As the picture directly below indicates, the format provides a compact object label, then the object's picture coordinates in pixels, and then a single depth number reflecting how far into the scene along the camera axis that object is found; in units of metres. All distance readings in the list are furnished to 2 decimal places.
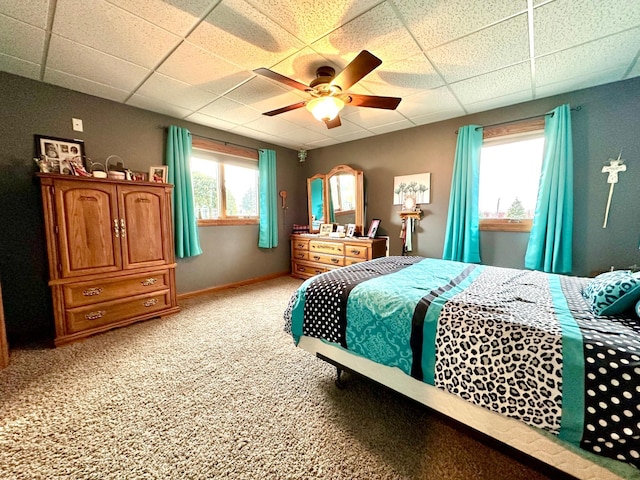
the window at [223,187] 3.69
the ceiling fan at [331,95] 1.77
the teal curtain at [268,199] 4.27
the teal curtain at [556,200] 2.53
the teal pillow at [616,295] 1.16
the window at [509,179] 2.85
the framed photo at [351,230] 4.13
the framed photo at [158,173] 3.05
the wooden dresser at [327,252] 3.81
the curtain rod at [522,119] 2.52
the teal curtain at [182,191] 3.24
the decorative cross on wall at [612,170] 2.36
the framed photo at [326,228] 4.39
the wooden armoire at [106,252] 2.21
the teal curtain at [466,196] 3.07
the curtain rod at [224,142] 3.49
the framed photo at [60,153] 2.39
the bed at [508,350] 0.89
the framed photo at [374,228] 3.95
